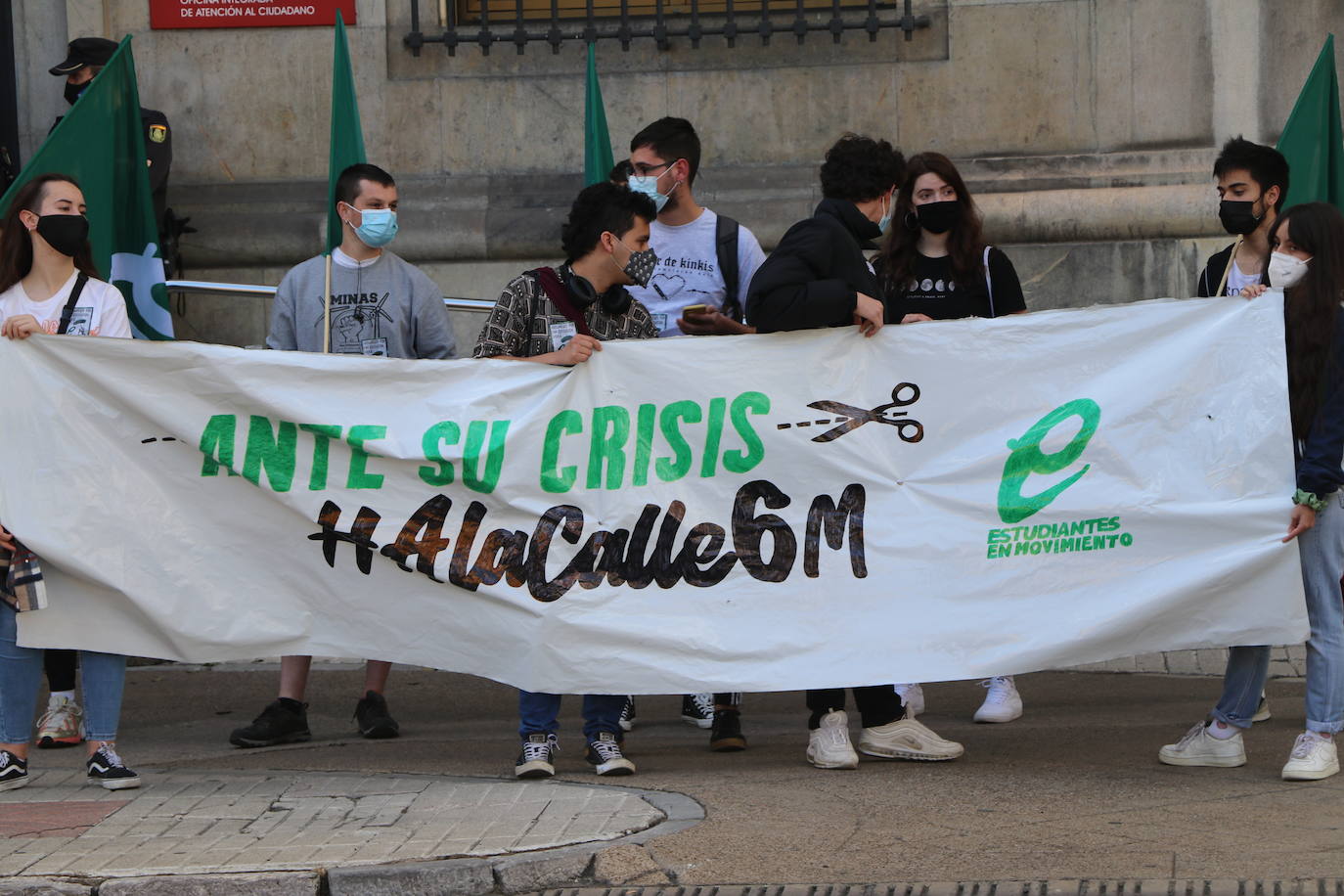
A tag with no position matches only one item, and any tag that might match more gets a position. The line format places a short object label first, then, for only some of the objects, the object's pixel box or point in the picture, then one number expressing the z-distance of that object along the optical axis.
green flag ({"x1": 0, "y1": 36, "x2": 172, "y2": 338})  13.95
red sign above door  20.63
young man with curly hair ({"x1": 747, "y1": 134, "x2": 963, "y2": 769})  11.78
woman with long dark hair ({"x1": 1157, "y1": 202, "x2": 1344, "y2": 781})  11.39
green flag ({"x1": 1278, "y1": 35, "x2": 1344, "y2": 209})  14.69
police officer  18.78
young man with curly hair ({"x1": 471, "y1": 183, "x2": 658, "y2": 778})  12.07
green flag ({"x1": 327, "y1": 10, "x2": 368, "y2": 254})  15.65
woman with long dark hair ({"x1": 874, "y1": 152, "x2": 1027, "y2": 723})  13.04
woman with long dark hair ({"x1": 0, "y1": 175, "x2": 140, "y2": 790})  11.91
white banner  11.85
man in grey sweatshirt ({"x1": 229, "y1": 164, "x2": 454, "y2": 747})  13.75
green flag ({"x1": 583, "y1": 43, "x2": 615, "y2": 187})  17.00
